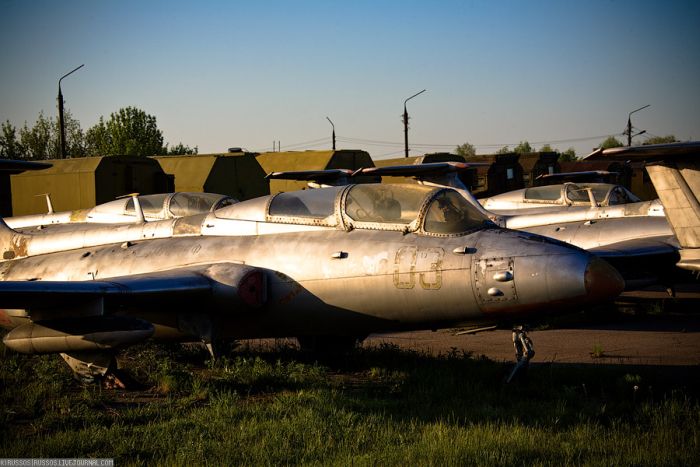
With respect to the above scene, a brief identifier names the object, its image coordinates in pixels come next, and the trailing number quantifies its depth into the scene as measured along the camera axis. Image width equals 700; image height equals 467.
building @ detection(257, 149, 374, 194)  32.66
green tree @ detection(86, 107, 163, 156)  72.44
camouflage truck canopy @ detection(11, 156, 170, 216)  27.10
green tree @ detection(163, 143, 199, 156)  79.75
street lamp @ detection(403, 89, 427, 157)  52.19
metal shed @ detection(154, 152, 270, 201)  30.34
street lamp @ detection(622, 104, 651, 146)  65.02
